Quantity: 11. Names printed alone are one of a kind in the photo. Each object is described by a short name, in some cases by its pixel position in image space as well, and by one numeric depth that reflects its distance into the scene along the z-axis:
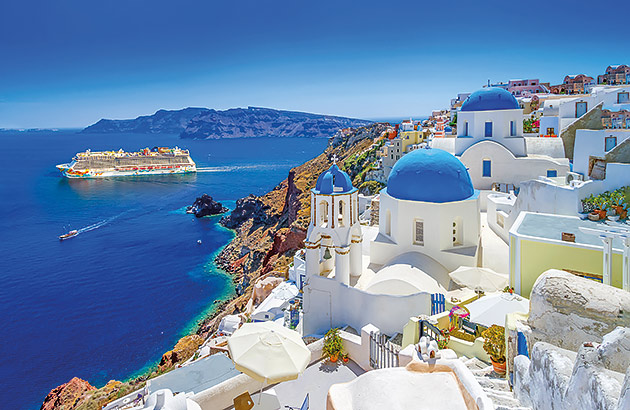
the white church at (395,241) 13.26
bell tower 13.78
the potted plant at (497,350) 7.29
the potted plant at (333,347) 10.05
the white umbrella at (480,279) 12.91
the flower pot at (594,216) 12.26
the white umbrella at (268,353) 6.50
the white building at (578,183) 12.80
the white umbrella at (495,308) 9.97
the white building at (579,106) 24.25
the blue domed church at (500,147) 21.70
